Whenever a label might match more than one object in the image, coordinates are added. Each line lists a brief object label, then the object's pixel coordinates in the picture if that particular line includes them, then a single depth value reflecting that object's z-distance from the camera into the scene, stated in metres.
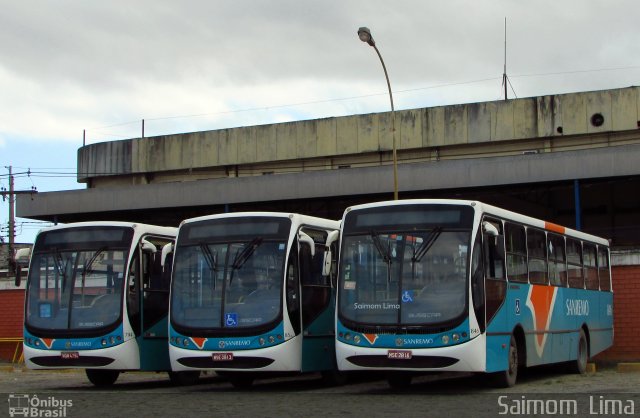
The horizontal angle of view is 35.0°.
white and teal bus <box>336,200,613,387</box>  14.93
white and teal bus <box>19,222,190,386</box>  17.78
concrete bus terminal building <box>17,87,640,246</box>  32.50
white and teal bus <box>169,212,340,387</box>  16.41
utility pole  66.75
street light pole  25.77
